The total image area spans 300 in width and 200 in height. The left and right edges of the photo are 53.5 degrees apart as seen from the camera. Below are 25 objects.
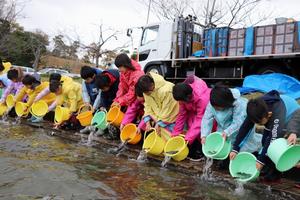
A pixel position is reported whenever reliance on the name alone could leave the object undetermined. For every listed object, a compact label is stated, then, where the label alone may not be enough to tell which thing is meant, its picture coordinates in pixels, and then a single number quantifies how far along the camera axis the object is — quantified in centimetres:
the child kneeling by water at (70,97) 568
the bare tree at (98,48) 2181
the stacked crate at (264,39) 859
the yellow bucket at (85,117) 528
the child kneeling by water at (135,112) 472
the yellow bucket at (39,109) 631
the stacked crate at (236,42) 919
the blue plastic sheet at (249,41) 894
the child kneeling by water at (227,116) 353
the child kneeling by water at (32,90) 637
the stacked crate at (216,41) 958
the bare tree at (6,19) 1822
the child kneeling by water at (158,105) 427
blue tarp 688
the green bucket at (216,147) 346
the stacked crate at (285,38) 822
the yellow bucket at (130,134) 463
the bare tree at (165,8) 1695
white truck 840
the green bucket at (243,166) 331
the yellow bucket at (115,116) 493
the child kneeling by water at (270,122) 309
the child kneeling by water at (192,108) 388
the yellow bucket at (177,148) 393
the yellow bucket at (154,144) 414
